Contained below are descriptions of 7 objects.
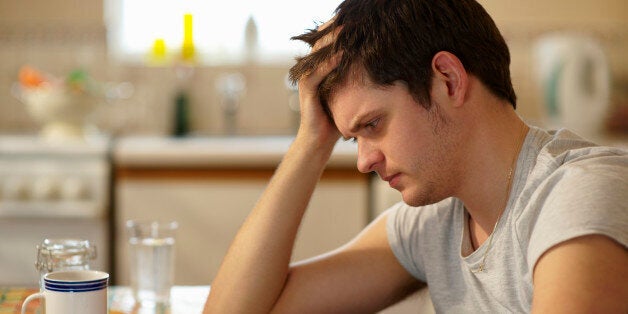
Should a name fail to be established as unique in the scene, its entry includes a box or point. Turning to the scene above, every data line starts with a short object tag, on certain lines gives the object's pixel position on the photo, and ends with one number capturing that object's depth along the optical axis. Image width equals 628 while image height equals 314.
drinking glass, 2.05
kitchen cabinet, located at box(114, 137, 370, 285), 3.38
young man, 1.64
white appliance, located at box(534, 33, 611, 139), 3.92
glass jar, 1.93
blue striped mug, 1.73
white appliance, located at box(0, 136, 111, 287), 3.39
